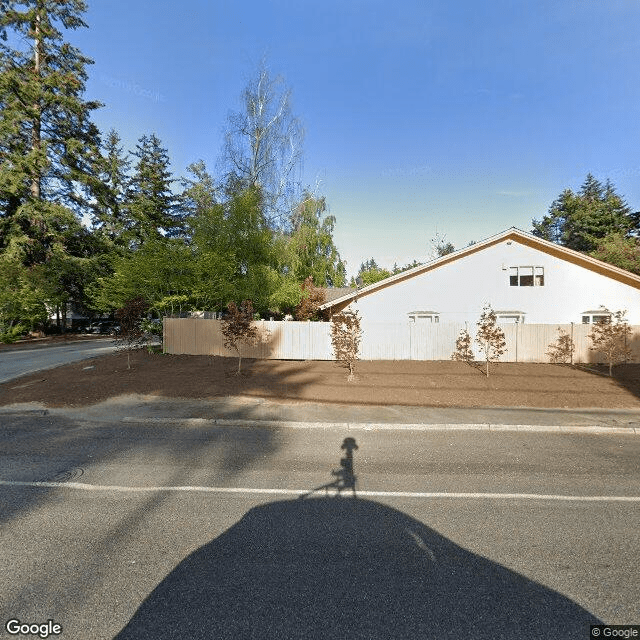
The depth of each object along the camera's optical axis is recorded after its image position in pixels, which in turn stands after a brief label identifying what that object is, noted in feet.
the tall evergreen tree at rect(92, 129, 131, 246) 103.09
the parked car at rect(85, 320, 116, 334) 111.88
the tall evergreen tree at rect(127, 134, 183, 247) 112.36
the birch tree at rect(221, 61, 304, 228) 63.67
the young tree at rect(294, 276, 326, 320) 75.25
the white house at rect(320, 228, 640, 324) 54.70
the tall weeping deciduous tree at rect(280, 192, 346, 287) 68.95
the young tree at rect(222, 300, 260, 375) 38.86
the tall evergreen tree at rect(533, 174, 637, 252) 125.90
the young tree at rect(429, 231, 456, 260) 163.63
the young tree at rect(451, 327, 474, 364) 50.23
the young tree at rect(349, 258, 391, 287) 170.32
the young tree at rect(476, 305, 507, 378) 39.34
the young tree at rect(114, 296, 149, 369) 41.04
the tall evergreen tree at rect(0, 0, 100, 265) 80.64
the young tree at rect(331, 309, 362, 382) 37.96
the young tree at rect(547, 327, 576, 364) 49.73
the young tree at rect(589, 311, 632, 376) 42.29
